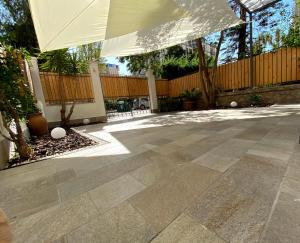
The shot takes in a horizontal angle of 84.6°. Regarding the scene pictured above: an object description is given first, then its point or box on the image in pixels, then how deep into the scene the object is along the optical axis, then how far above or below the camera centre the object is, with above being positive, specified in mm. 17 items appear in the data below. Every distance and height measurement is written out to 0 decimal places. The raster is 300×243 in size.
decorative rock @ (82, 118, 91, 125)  6422 -655
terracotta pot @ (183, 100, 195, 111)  8547 -621
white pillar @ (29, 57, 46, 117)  5465 +876
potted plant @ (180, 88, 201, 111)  8466 -304
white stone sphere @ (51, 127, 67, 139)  3794 -594
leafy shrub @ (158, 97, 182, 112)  9234 -562
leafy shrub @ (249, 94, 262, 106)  6375 -546
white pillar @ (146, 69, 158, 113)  9156 +365
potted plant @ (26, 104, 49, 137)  4211 -344
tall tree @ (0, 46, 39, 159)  2294 +312
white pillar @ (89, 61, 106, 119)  6693 +689
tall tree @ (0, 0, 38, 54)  8930 +5024
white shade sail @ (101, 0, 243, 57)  3166 +1507
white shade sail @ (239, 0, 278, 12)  5617 +2844
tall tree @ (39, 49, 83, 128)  5293 +1368
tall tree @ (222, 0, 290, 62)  8102 +3308
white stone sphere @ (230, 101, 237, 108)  6844 -664
